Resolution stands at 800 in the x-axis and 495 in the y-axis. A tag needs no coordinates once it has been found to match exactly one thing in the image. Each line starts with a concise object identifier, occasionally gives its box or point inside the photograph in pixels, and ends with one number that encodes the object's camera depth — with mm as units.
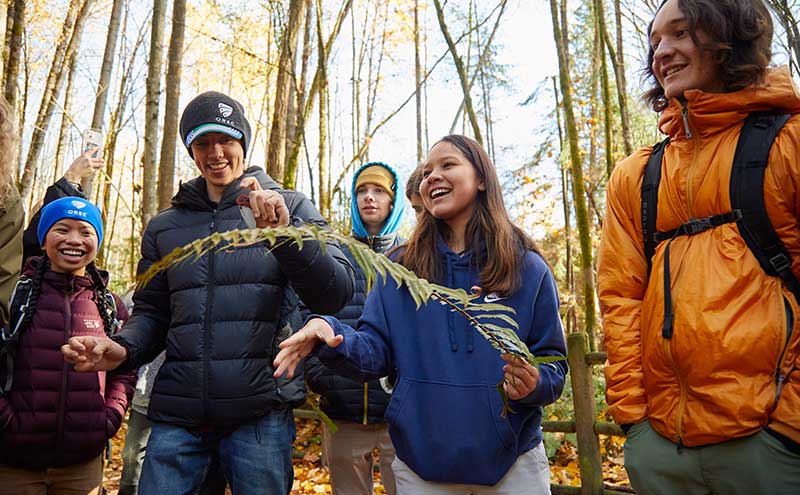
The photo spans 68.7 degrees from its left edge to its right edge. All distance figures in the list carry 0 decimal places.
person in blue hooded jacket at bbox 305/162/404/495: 3404
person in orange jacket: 1632
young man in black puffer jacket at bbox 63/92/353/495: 2217
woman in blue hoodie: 1952
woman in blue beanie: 2623
